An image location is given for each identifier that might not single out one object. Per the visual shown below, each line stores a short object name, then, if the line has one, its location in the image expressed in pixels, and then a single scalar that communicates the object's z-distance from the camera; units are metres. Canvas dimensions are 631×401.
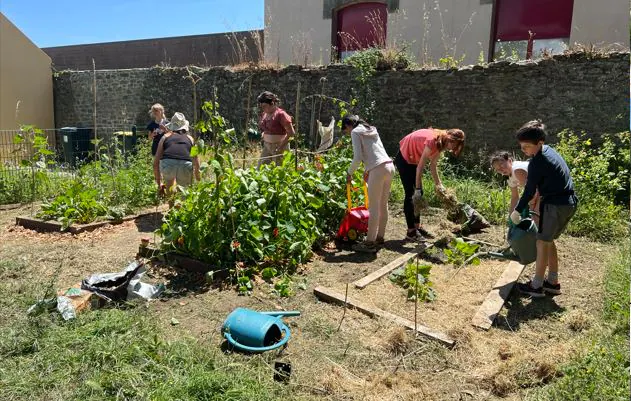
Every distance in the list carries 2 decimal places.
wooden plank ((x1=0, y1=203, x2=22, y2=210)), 7.82
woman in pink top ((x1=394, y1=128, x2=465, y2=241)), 5.26
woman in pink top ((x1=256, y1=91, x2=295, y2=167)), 6.86
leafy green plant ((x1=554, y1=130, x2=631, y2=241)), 6.46
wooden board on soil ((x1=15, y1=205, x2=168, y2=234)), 6.14
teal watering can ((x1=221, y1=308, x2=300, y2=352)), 3.26
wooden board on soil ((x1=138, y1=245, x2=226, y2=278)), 4.59
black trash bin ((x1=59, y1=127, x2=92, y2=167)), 12.98
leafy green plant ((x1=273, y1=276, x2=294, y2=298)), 4.30
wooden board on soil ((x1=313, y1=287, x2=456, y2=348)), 3.53
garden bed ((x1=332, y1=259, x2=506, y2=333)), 3.95
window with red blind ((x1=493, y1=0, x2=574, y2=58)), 10.40
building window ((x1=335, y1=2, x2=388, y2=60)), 12.56
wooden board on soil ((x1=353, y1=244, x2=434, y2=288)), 4.57
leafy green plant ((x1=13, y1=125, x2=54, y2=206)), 6.84
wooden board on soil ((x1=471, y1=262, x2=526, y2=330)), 3.83
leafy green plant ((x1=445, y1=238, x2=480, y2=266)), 5.12
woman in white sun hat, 6.10
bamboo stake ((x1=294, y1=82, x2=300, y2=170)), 5.85
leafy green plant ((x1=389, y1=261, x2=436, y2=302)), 4.32
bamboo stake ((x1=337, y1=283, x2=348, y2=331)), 3.73
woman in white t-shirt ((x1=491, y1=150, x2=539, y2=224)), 4.46
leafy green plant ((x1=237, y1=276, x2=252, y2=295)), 4.29
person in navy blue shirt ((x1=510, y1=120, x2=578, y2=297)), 3.87
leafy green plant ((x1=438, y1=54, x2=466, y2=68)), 9.94
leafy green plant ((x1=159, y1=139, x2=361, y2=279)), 4.61
